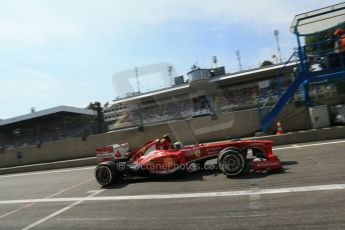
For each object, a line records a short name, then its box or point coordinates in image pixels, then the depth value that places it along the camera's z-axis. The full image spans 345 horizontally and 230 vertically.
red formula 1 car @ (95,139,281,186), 10.04
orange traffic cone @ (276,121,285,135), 16.52
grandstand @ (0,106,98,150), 21.25
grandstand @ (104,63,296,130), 20.50
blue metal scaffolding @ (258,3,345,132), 16.75
